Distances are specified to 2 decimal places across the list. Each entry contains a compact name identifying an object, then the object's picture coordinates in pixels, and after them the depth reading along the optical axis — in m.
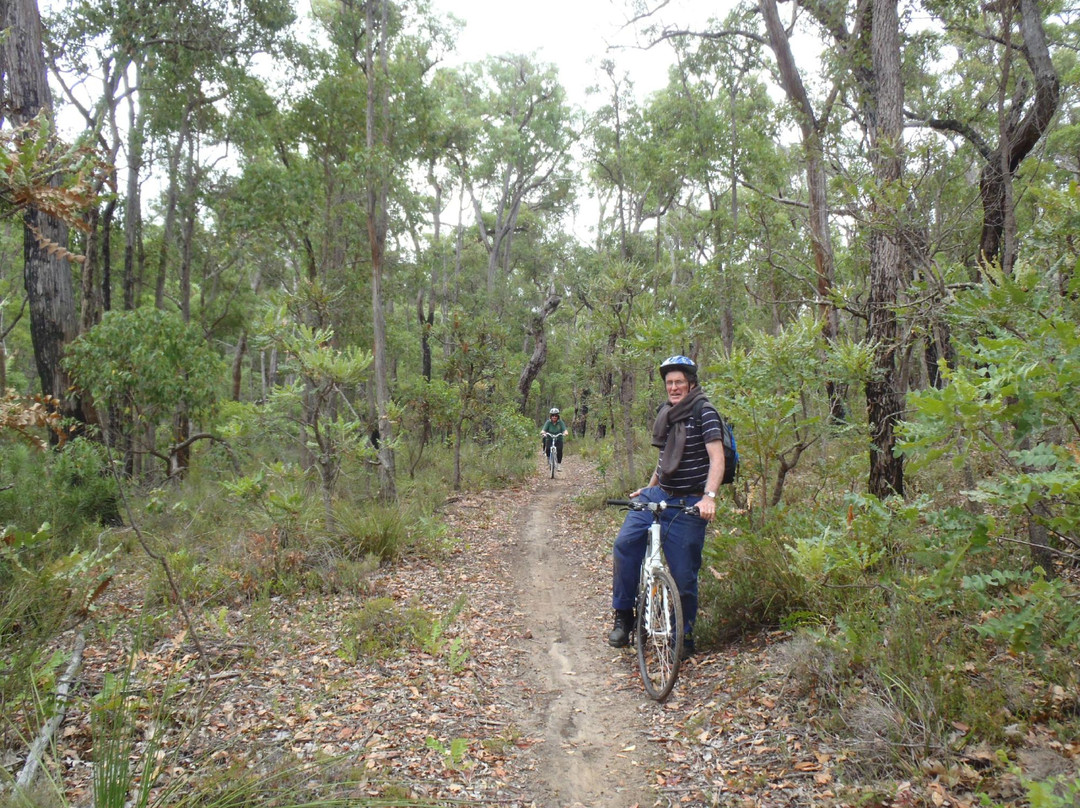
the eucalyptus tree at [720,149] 12.00
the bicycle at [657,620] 4.02
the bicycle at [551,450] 15.31
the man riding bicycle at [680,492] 4.34
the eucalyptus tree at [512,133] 23.70
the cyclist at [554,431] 15.27
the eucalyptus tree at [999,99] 5.55
